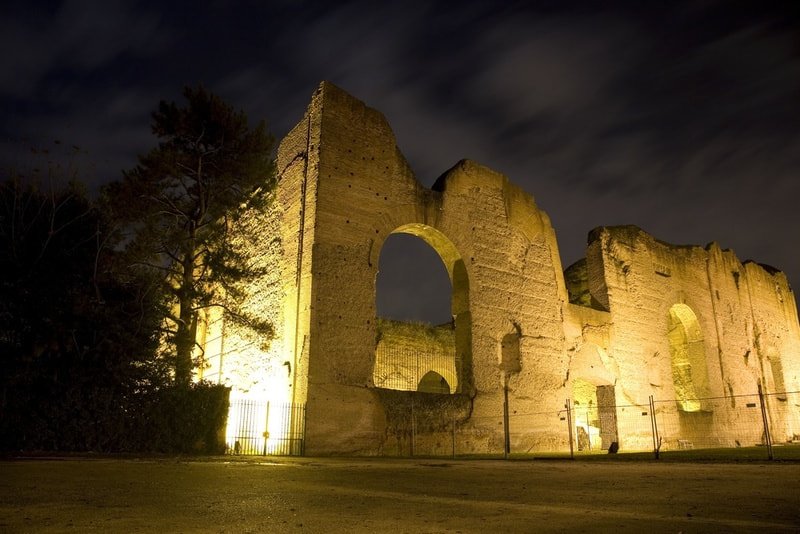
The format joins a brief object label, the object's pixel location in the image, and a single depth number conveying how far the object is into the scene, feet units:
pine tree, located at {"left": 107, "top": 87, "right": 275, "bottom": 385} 40.73
